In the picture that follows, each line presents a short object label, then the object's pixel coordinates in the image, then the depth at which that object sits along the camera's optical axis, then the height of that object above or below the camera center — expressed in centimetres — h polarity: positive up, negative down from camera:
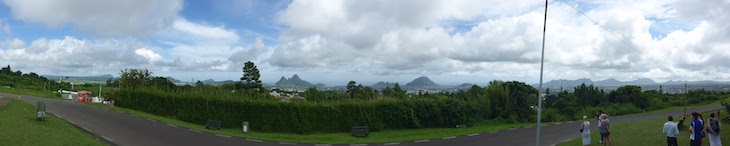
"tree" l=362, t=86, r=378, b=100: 2649 -103
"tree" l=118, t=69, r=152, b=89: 3766 -34
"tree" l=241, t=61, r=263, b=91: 5397 +32
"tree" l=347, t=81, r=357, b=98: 4243 -63
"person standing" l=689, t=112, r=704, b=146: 1196 -147
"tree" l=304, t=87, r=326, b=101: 2536 -113
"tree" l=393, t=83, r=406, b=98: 2720 -87
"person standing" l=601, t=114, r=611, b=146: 1406 -169
